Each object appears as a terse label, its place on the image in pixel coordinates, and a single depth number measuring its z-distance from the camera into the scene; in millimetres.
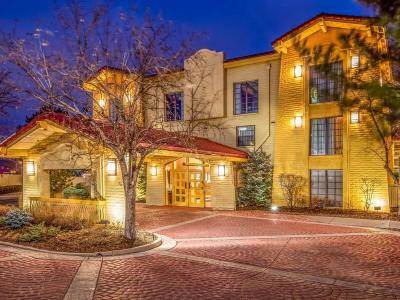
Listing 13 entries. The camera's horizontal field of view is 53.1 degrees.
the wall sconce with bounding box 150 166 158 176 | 24200
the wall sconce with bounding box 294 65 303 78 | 20906
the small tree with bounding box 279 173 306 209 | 20797
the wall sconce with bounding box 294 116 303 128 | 20953
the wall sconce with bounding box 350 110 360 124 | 19467
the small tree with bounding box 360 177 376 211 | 19047
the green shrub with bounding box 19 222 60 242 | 11781
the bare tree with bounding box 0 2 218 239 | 11297
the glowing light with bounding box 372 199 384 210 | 18859
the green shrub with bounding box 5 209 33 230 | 13680
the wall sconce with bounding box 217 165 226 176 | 21656
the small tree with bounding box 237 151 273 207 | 21766
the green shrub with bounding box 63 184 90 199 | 19841
